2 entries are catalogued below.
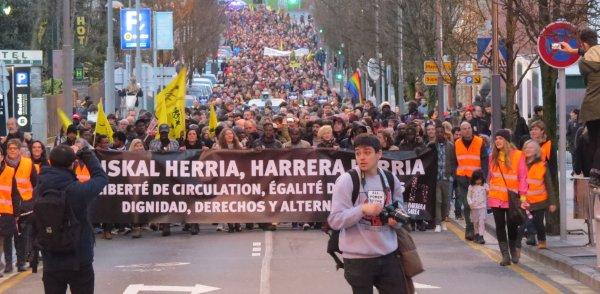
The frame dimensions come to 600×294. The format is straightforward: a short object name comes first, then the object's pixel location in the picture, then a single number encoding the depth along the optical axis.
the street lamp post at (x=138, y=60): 52.66
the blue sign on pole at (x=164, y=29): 59.88
